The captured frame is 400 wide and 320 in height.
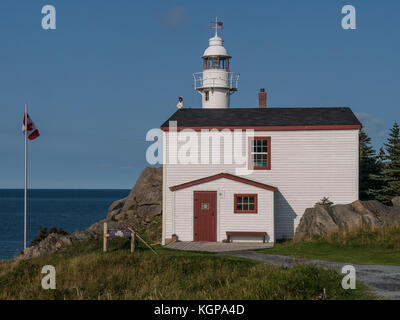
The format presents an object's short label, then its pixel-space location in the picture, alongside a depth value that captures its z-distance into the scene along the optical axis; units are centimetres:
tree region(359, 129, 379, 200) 3112
